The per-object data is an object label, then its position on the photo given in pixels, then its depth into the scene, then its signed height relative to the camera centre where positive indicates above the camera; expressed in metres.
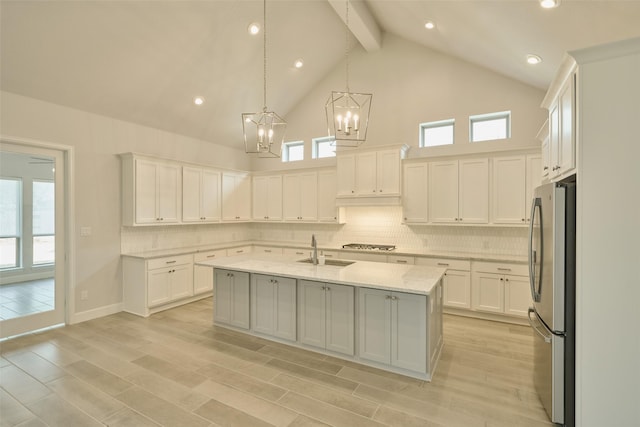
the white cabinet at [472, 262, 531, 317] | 4.18 -1.06
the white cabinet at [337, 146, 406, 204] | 5.18 +0.68
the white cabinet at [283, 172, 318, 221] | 6.23 +0.32
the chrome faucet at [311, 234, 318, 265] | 3.71 -0.54
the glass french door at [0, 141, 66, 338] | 3.84 -0.35
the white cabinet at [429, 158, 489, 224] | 4.67 +0.33
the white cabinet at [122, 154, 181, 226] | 4.77 +0.34
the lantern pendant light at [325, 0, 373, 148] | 3.03 +1.37
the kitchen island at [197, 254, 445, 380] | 2.80 -1.01
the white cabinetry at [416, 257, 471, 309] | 4.51 -1.04
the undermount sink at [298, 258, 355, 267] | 3.82 -0.63
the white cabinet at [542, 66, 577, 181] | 2.03 +0.65
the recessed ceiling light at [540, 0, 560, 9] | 2.56 +1.76
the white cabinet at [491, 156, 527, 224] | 4.40 +0.33
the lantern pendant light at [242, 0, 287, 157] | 3.20 +1.60
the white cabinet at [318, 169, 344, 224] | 5.98 +0.30
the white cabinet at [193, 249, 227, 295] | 5.33 -1.11
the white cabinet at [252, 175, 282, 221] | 6.67 +0.32
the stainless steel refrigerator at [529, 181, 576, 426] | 2.07 -0.62
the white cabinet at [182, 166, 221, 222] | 5.57 +0.33
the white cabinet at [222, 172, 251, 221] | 6.40 +0.34
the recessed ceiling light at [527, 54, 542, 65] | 3.68 +1.87
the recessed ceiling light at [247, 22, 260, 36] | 4.59 +2.77
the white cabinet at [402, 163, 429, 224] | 5.07 +0.33
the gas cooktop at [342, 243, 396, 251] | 5.32 -0.62
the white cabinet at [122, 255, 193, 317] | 4.60 -1.11
